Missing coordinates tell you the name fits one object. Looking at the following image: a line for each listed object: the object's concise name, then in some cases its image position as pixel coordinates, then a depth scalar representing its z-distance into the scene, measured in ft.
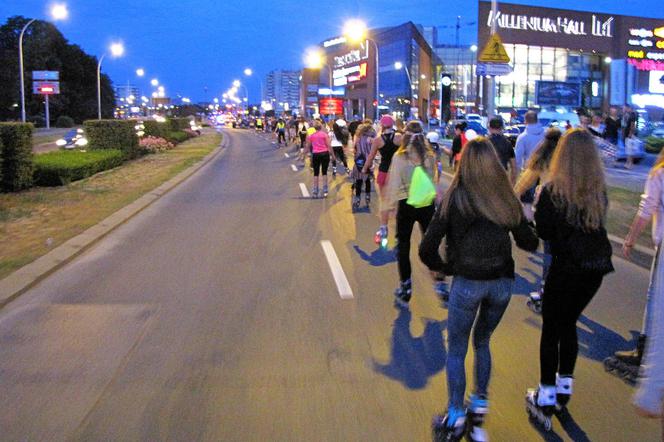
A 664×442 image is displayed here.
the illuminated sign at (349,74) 364.17
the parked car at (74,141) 97.55
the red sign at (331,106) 209.67
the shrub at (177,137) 144.97
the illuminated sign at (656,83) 137.63
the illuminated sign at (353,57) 362.04
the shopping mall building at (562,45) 208.54
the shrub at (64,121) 266.36
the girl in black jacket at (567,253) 14.17
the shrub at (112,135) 87.71
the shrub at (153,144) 114.73
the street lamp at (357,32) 158.30
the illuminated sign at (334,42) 441.68
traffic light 103.91
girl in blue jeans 13.15
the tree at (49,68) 250.98
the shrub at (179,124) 176.76
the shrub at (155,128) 128.46
